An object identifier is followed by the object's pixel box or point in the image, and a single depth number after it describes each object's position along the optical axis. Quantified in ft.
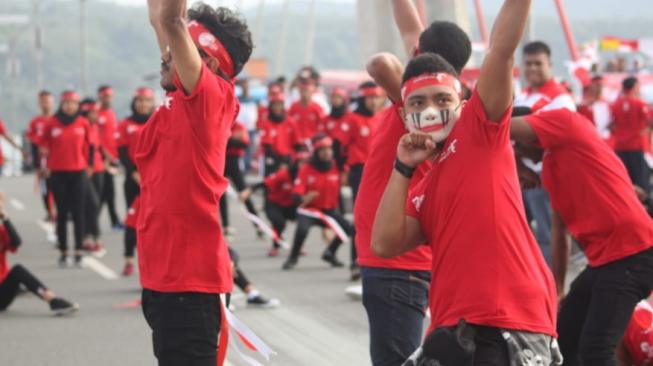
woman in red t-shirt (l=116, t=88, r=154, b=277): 47.57
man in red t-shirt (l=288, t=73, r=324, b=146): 64.34
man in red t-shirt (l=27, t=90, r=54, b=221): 52.58
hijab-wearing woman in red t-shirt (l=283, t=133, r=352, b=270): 46.68
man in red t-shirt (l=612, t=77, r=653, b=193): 60.39
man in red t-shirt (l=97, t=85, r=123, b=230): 62.60
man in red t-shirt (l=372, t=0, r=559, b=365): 14.75
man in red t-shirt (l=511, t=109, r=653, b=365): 20.40
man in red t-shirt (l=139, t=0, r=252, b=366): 16.79
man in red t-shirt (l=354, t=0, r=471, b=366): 18.74
